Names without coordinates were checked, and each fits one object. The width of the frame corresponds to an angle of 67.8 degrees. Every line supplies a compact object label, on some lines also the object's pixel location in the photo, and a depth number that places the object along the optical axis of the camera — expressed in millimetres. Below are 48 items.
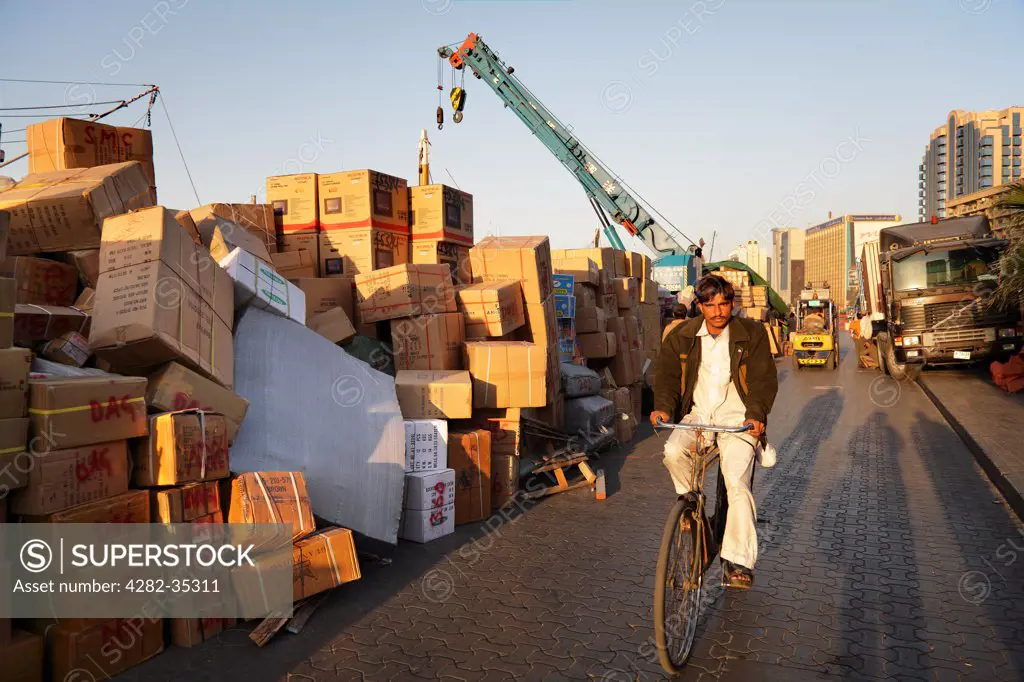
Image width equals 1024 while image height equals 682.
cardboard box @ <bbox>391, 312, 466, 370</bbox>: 8227
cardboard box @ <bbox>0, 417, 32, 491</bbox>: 3662
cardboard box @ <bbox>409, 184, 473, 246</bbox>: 10742
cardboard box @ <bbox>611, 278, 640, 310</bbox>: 14367
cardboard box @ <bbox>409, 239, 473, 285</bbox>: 10332
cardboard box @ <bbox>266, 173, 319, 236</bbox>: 10367
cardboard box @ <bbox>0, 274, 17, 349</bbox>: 3982
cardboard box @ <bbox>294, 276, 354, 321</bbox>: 9086
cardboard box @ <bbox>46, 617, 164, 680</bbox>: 3633
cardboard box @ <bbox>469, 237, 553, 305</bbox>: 9453
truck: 17375
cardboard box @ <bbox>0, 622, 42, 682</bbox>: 3473
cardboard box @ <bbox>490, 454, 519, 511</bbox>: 7372
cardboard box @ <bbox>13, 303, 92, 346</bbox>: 5223
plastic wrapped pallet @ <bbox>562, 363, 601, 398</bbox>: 10016
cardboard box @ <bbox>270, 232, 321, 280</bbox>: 10117
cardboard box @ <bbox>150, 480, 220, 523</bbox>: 4199
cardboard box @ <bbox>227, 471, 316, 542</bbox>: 4516
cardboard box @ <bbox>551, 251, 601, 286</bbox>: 12797
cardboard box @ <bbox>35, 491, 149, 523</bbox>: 3814
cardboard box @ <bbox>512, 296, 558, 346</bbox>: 9414
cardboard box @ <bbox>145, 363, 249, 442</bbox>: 4727
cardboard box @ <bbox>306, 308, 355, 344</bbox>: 8211
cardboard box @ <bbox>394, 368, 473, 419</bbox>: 7055
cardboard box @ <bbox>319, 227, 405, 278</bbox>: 10128
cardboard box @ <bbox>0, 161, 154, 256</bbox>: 6734
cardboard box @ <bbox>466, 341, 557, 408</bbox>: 7680
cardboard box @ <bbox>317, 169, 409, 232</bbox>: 10109
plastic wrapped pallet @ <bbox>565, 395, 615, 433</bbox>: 9898
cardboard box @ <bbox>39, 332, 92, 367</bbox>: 5141
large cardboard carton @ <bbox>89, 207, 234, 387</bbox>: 4887
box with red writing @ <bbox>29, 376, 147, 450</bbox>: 3861
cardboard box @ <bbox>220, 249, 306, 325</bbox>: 6465
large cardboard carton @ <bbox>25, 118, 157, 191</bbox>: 8320
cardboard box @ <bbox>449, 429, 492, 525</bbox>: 6784
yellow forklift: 24734
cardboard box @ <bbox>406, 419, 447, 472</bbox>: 6492
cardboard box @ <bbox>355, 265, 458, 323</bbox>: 8438
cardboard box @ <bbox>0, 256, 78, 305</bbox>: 6297
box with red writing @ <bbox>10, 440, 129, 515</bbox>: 3732
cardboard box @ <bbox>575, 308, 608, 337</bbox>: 12148
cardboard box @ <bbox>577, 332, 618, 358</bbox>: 12180
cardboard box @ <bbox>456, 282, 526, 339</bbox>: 8594
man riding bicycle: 4223
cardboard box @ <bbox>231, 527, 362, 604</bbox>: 4352
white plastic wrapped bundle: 5496
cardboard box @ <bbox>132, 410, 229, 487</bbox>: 4238
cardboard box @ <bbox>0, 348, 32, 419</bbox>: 3756
